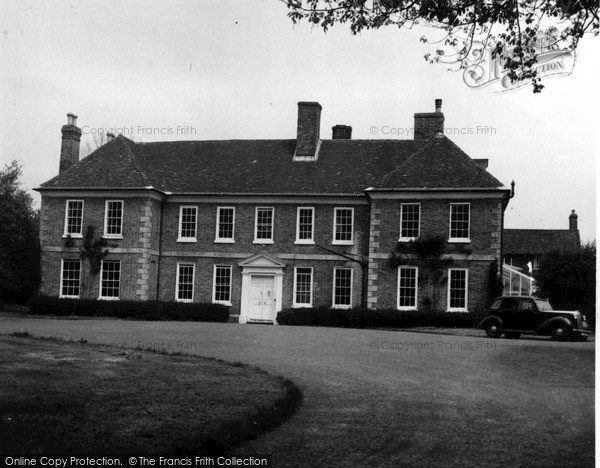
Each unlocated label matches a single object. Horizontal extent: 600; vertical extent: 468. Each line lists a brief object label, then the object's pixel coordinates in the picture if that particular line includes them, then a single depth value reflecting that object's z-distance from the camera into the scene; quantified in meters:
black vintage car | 23.94
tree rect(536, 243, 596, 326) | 31.84
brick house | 31.80
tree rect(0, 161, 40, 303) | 31.77
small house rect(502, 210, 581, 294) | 50.44
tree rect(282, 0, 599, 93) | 9.93
